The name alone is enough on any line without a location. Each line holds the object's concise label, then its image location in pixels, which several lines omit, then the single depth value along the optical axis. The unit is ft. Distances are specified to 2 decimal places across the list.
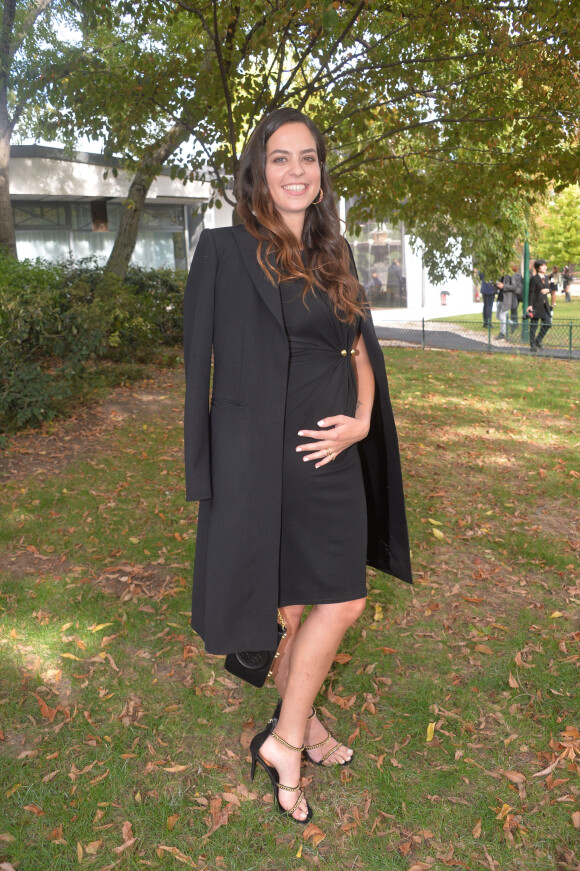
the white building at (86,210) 56.24
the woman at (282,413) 8.98
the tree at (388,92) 21.97
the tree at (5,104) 34.45
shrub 27.45
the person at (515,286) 68.33
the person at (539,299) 56.59
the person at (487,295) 73.72
